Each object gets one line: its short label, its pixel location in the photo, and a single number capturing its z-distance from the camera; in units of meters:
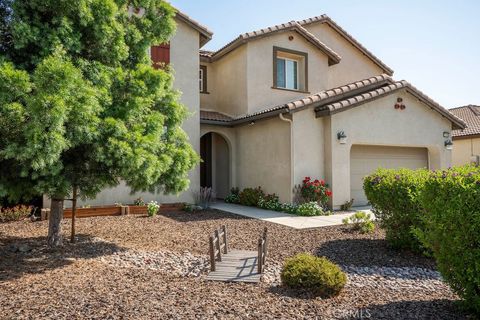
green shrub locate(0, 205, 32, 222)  10.31
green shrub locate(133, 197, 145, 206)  12.48
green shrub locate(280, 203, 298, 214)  12.31
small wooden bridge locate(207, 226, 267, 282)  5.50
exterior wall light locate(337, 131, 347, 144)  12.96
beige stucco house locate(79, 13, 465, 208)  13.09
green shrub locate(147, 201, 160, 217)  11.62
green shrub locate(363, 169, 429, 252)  6.82
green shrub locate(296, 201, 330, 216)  11.86
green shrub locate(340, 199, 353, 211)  13.15
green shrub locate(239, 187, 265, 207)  14.26
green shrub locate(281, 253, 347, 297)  4.68
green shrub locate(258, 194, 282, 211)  13.14
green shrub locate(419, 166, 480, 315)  3.81
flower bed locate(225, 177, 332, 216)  12.00
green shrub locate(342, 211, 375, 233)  8.95
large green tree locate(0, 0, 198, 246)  5.03
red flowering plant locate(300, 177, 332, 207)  12.56
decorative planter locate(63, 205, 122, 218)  11.20
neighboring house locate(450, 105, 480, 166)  22.08
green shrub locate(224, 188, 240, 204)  15.55
